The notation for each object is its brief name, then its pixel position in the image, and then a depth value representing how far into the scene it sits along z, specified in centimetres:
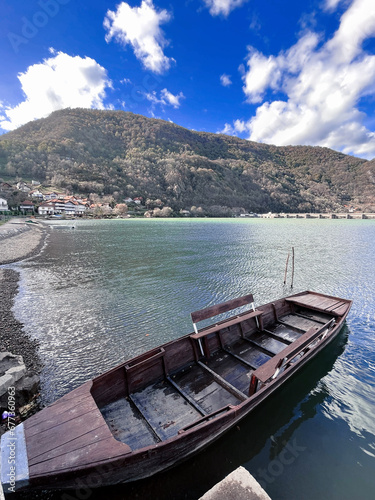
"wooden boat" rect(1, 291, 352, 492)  350
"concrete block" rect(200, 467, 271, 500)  216
